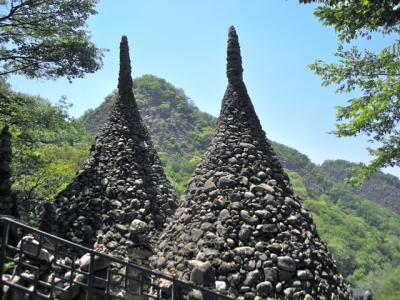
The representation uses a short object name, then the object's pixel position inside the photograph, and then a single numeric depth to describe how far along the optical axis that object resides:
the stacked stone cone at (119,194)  7.68
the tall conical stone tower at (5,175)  6.18
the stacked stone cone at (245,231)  5.61
